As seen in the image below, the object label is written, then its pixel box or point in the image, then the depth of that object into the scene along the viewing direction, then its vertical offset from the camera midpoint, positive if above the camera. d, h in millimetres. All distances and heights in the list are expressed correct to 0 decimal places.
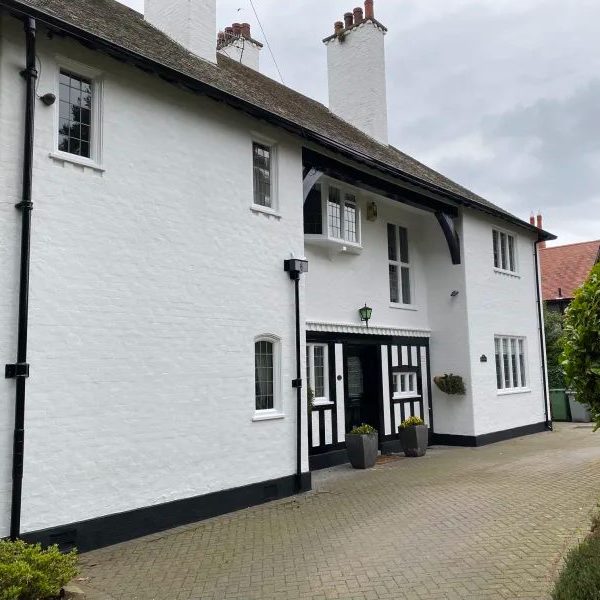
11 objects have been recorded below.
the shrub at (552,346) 21875 +560
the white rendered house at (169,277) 6430 +1283
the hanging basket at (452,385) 14234 -542
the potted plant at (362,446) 11422 -1594
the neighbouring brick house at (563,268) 27438 +4613
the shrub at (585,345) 5688 +150
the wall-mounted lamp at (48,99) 6711 +3076
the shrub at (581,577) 3875 -1488
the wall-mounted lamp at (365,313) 12822 +1104
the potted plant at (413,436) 12843 -1591
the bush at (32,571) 4379 -1552
